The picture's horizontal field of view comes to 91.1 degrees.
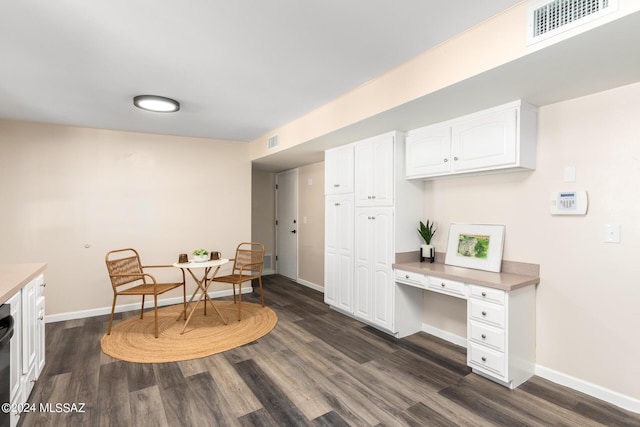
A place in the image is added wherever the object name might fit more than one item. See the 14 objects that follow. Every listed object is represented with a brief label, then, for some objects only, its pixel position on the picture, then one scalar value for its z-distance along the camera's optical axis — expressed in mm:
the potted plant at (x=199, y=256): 3633
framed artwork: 2756
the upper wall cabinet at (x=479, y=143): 2396
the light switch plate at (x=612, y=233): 2152
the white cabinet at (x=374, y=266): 3320
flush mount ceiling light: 2963
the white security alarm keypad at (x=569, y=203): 2289
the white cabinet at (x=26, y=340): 1845
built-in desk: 2322
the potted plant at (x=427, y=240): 3289
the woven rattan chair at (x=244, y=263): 3843
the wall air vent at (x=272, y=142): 4296
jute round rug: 2906
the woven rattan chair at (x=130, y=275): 3275
